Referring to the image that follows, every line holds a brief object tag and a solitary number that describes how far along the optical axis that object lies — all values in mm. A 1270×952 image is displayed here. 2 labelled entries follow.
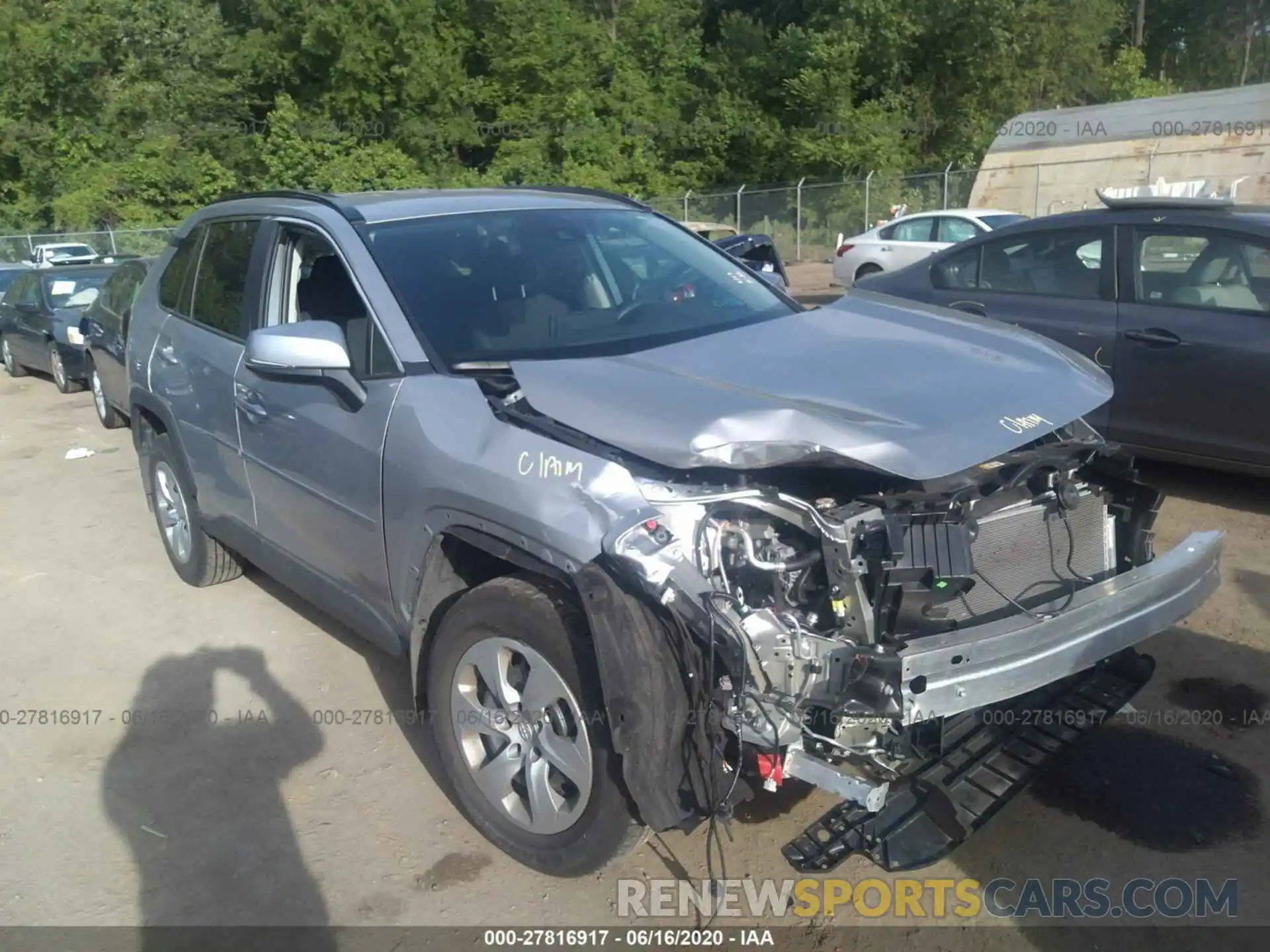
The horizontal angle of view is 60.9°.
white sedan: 16031
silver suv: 2695
